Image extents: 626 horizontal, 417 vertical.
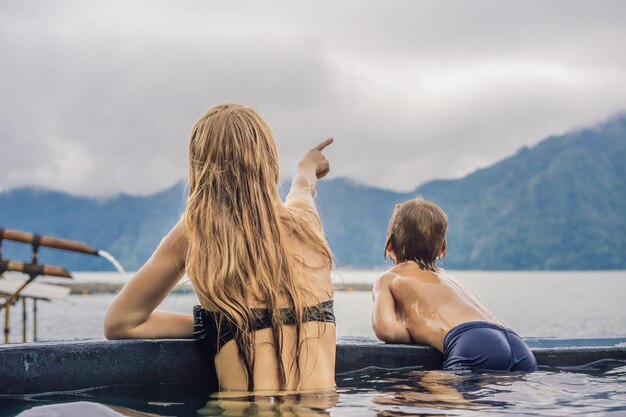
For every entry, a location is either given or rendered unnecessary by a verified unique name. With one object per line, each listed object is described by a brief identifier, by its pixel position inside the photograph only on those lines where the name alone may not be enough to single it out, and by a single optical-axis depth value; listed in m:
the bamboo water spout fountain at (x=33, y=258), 7.42
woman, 3.12
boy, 4.41
